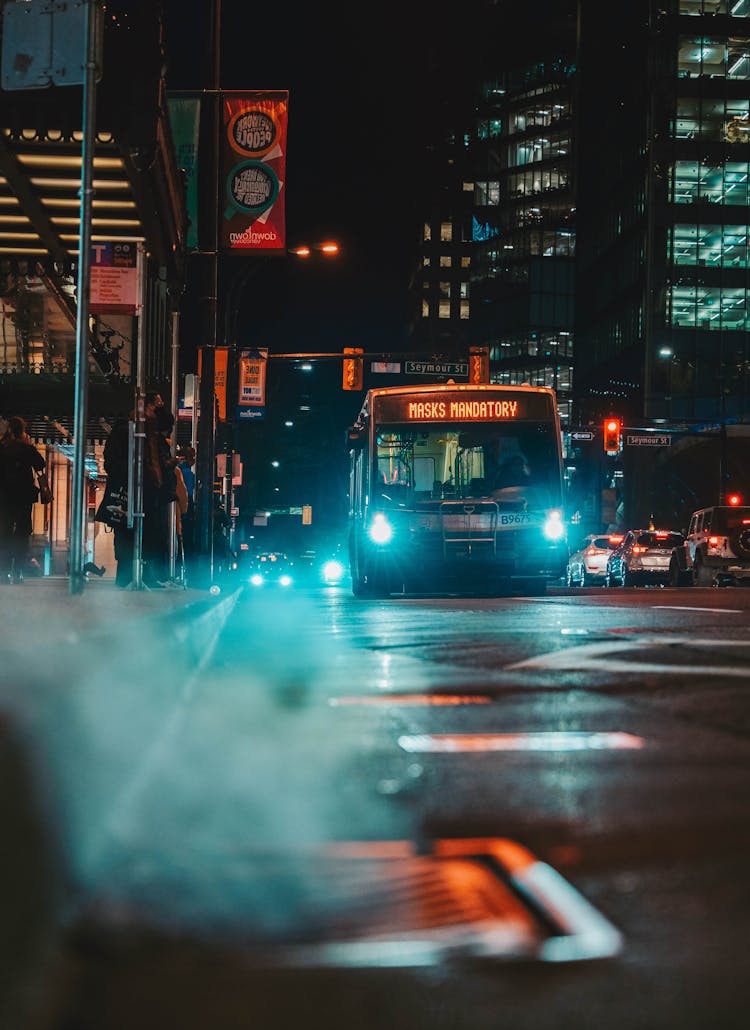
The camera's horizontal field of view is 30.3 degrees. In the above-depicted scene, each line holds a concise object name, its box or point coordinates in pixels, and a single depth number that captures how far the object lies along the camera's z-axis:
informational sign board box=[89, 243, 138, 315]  13.52
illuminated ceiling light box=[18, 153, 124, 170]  16.42
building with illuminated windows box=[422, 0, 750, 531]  79.75
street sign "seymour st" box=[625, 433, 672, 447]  59.92
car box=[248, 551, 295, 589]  65.43
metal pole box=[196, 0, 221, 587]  25.08
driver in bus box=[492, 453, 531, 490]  22.95
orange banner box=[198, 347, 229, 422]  38.28
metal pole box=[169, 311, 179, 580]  19.31
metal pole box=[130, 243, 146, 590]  14.63
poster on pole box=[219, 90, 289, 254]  22.42
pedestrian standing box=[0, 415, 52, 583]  17.11
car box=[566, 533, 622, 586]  49.03
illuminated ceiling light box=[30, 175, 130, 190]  17.59
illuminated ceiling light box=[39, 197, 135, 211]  18.53
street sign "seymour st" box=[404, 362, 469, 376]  43.50
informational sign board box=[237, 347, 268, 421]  40.72
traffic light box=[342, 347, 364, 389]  44.53
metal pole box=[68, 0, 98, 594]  11.06
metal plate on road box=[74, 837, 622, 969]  2.91
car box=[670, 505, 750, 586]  33.47
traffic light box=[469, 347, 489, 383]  43.50
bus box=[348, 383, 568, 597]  22.52
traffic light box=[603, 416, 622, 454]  50.58
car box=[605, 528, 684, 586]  41.25
